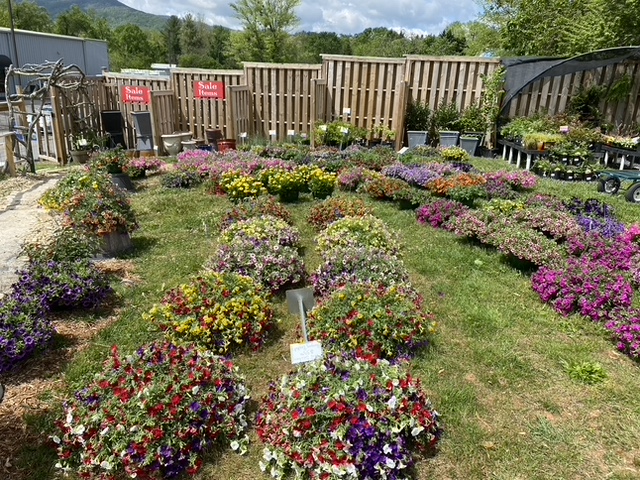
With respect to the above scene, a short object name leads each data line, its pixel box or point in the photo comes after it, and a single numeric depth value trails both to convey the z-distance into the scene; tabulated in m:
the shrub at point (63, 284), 3.83
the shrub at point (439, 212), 6.19
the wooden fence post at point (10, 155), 8.52
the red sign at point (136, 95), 11.50
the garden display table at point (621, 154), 8.64
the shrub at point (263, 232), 4.81
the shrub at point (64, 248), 4.30
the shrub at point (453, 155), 9.22
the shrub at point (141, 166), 8.68
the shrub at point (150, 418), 2.41
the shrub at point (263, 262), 4.36
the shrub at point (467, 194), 6.62
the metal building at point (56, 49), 30.03
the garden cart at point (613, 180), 7.38
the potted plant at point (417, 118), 11.44
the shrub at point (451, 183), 7.04
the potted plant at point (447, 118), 11.31
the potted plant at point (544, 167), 8.53
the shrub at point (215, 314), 3.43
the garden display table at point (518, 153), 9.25
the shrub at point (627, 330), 3.57
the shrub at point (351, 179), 7.53
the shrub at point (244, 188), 6.86
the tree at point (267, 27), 35.50
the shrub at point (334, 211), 5.91
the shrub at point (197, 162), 8.34
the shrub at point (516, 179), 7.45
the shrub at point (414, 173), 7.55
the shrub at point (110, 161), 7.73
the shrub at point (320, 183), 7.17
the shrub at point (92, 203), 4.99
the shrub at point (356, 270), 4.08
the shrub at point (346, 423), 2.36
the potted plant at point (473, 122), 11.15
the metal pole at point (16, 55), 23.20
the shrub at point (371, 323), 3.37
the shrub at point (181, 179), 8.09
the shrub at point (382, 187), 6.98
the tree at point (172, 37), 61.19
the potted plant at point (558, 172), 8.45
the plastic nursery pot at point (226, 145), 10.74
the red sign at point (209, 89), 11.71
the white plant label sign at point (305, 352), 2.96
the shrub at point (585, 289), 4.01
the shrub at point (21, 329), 3.15
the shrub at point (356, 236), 4.84
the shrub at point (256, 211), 5.75
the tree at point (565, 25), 12.48
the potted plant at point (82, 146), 10.05
